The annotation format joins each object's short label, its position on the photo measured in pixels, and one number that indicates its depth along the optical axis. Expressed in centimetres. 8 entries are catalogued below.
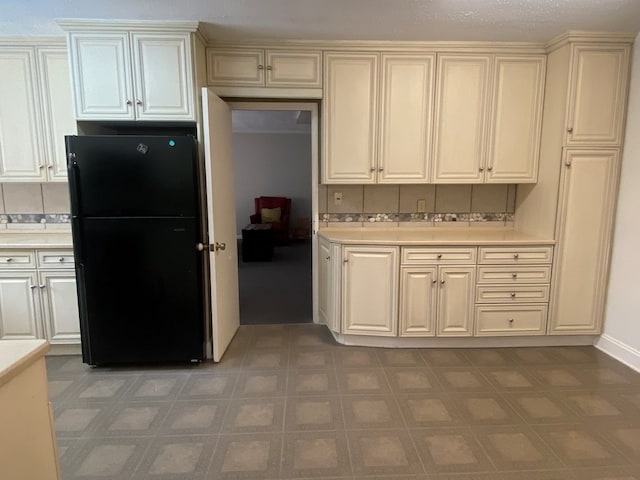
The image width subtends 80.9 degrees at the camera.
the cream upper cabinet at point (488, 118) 294
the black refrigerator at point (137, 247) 239
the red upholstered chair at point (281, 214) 768
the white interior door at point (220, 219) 251
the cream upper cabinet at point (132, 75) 251
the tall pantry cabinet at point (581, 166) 269
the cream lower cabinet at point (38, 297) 269
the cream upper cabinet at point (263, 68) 287
